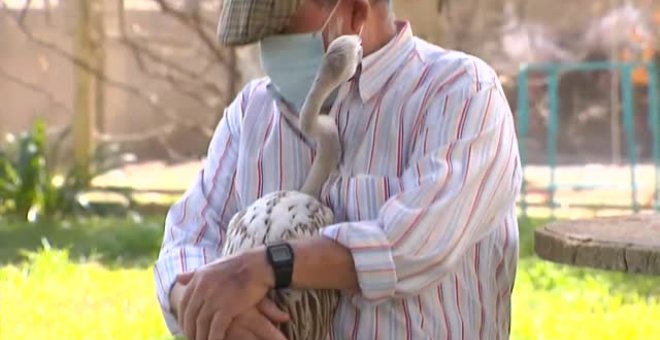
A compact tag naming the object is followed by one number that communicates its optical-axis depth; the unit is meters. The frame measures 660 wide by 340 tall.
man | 5.01
